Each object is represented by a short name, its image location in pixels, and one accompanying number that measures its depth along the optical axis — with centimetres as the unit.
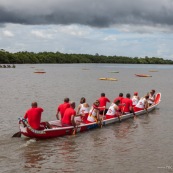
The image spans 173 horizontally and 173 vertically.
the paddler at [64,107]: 2015
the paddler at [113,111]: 2358
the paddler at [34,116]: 1770
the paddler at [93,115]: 2163
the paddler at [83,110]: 2212
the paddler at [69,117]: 1938
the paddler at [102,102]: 2456
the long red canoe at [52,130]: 1756
